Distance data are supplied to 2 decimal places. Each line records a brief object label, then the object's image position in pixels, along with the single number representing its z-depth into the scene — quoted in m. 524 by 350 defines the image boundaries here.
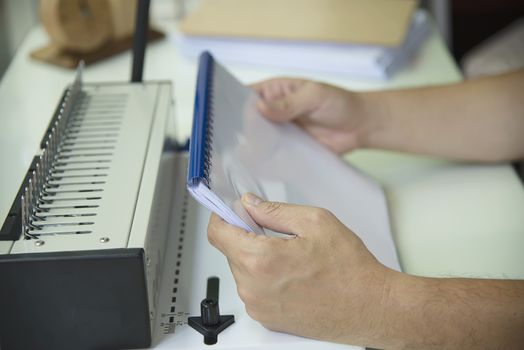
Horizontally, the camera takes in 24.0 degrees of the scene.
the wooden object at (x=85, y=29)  1.34
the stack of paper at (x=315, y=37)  1.35
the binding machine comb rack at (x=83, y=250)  0.85
